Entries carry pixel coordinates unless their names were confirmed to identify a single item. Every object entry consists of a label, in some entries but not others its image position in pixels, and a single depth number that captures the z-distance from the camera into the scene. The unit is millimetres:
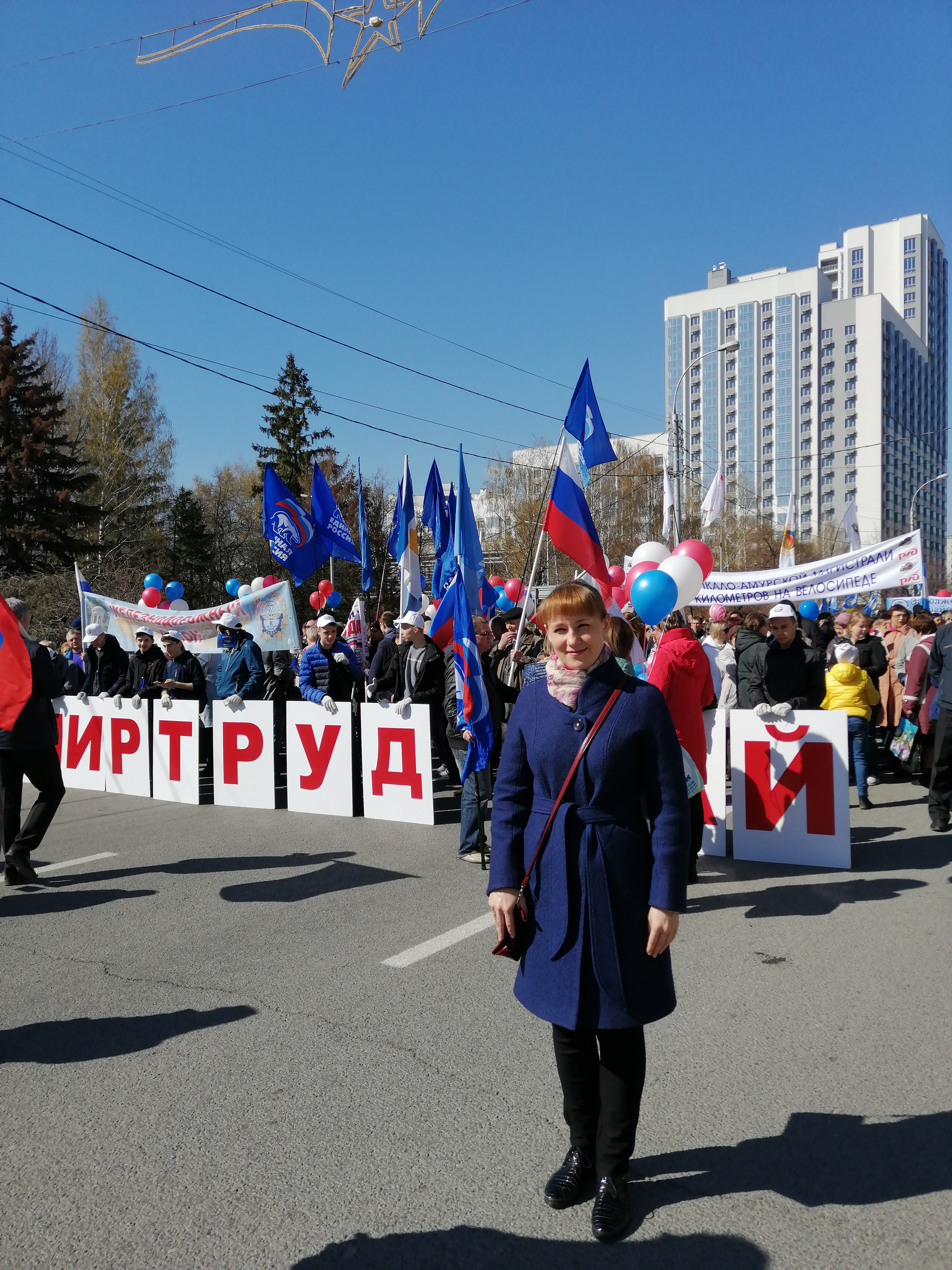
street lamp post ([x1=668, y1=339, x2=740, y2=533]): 24547
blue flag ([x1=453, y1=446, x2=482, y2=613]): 7863
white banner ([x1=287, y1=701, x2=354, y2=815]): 9078
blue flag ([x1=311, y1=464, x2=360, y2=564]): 14008
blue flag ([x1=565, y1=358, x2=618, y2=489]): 8156
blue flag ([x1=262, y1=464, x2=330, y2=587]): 13203
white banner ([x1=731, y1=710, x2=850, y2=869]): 6898
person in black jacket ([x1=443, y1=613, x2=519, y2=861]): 7434
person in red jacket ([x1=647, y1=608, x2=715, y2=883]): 6410
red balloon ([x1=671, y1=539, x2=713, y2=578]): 9141
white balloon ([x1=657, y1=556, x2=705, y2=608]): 7656
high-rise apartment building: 121062
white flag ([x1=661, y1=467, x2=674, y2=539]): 22234
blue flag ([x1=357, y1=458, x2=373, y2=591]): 15648
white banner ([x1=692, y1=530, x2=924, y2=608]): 11852
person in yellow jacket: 9117
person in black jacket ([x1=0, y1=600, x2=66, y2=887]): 6852
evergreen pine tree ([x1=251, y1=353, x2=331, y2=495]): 50500
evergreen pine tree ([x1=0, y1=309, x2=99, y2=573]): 35688
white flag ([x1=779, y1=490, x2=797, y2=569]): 18984
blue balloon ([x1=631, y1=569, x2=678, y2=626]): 7438
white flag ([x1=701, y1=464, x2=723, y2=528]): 21609
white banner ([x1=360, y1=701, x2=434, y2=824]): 8695
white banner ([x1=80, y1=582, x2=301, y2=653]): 12453
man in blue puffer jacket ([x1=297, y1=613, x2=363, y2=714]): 9781
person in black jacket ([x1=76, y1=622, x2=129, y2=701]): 11570
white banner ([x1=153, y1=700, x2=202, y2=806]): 9930
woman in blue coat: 2820
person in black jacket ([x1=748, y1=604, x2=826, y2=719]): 7793
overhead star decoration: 10680
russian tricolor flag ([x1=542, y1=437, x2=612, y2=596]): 7492
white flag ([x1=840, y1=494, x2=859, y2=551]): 18672
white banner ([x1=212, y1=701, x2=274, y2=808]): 9625
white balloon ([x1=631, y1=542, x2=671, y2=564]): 10141
